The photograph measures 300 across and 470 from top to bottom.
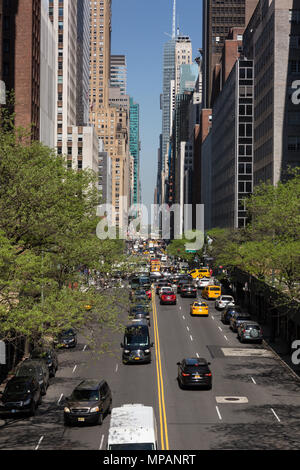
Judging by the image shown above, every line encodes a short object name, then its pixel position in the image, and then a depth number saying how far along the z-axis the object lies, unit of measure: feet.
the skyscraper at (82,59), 519.60
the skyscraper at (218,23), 608.60
